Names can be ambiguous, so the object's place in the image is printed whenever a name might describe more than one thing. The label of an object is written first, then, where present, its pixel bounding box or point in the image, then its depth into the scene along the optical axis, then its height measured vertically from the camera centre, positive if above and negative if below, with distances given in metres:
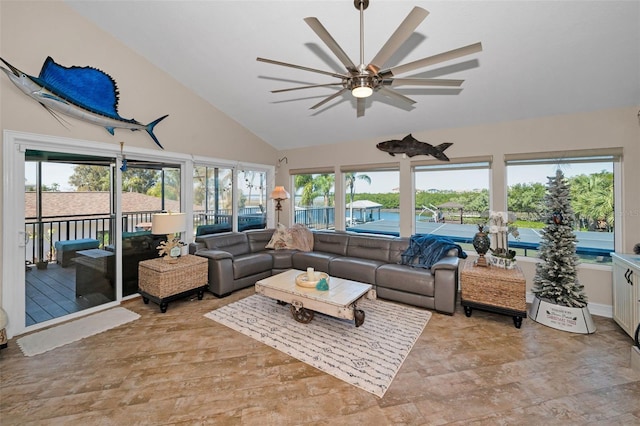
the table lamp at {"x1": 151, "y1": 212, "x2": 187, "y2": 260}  3.39 -0.18
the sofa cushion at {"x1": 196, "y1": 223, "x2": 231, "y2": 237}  4.77 -0.28
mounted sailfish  2.76 +1.34
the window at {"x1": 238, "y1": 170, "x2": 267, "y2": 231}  5.51 +0.30
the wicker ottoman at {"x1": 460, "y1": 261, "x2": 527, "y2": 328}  2.92 -0.87
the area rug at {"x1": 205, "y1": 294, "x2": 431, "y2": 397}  2.23 -1.24
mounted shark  4.21 +1.06
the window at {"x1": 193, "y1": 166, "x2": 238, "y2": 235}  4.70 +0.26
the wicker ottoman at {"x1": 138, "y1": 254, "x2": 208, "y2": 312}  3.30 -0.83
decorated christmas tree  2.97 -0.45
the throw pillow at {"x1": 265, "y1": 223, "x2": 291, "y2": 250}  4.93 -0.49
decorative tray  3.05 -0.77
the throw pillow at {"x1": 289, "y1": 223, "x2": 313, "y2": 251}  4.92 -0.46
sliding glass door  2.96 -0.24
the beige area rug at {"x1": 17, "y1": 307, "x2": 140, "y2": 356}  2.57 -1.23
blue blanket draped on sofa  3.73 -0.53
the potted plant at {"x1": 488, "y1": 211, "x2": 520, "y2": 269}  3.26 -0.21
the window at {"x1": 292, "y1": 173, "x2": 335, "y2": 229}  5.66 +0.30
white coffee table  2.66 -0.87
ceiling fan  1.52 +0.97
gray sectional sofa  3.35 -0.74
